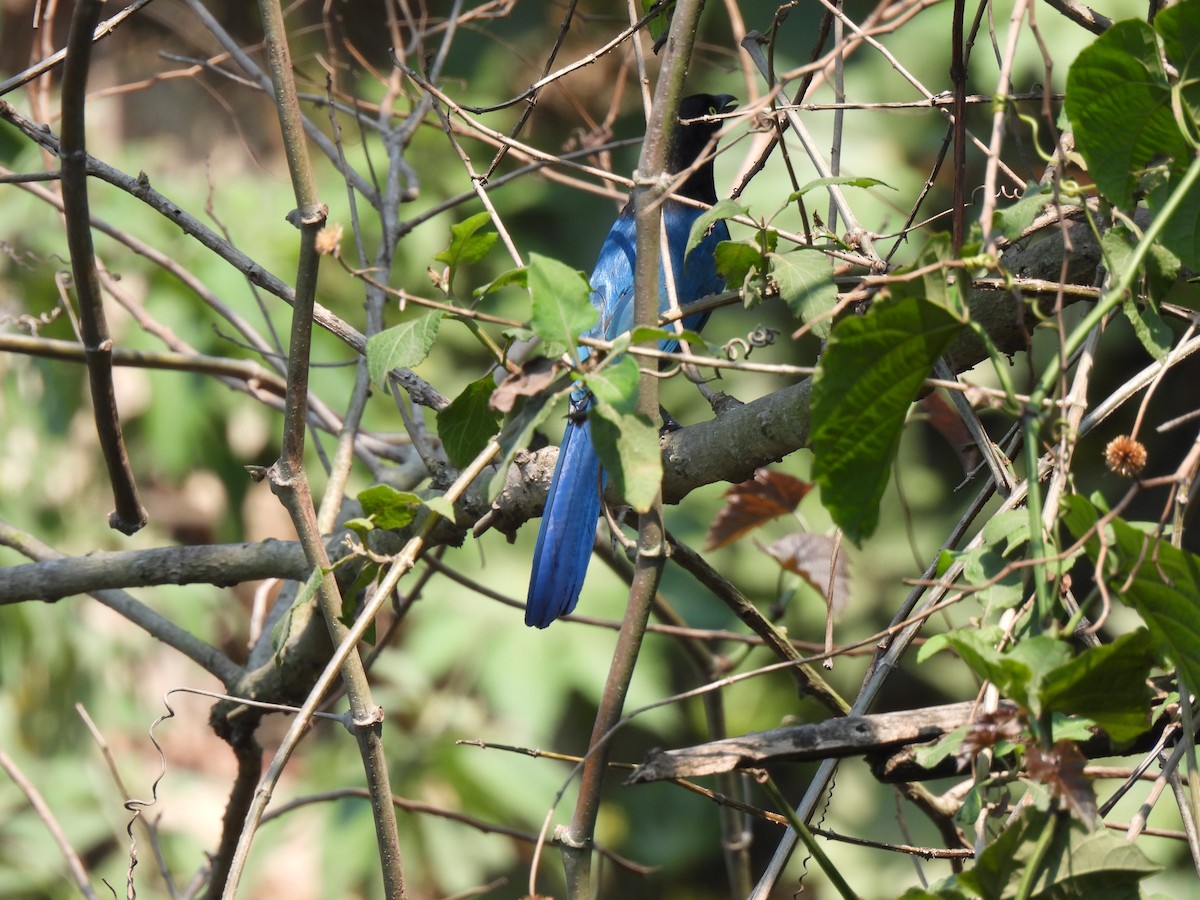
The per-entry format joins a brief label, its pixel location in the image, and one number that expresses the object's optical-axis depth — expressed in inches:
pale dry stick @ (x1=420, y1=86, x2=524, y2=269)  377.4
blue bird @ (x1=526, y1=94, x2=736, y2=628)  387.5
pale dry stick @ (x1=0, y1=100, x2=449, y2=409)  379.2
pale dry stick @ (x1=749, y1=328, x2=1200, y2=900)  372.6
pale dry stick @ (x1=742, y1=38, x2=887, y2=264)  378.0
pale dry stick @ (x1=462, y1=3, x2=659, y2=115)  377.5
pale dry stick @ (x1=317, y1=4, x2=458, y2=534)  389.0
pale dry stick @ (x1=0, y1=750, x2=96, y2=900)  387.6
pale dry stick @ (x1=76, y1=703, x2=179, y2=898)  387.8
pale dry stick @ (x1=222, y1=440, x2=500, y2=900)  371.7
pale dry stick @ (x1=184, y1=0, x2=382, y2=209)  420.0
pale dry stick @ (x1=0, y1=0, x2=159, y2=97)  380.0
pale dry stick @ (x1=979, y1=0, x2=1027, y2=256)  368.9
